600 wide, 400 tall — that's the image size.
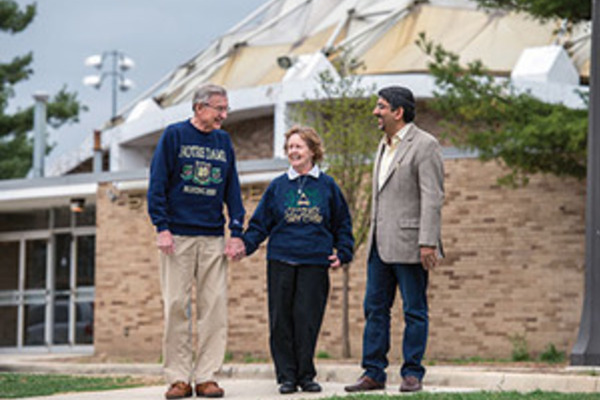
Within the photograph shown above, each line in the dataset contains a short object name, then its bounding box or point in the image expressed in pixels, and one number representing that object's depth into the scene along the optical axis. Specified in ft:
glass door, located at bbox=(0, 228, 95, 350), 75.77
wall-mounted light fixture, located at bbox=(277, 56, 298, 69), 80.84
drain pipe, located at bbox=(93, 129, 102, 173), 93.40
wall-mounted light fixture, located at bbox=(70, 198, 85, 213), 70.44
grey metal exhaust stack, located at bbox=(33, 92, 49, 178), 86.38
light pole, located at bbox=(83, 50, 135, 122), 131.03
